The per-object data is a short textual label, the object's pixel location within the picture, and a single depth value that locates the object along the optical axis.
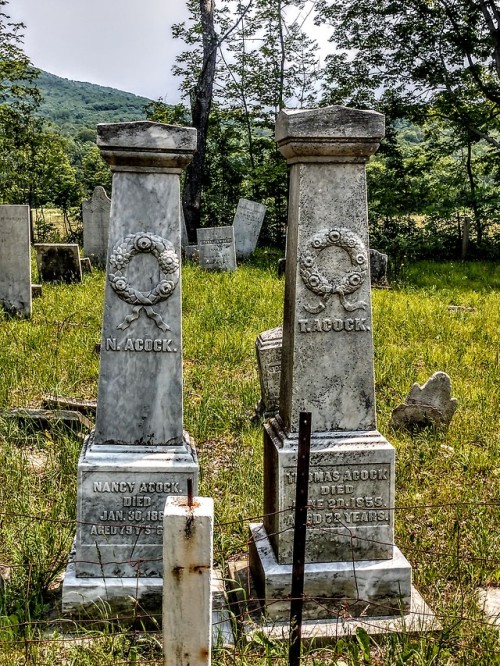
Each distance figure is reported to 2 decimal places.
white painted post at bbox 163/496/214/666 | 1.84
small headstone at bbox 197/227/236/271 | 13.30
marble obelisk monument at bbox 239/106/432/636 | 3.39
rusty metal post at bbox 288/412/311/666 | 2.81
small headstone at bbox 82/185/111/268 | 14.24
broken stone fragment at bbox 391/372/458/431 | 5.75
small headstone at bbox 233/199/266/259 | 16.08
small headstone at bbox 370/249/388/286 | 12.23
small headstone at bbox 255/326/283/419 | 5.83
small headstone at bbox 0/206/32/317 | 9.17
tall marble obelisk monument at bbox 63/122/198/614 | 3.54
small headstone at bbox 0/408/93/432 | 5.54
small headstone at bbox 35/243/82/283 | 11.45
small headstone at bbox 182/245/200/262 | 14.57
